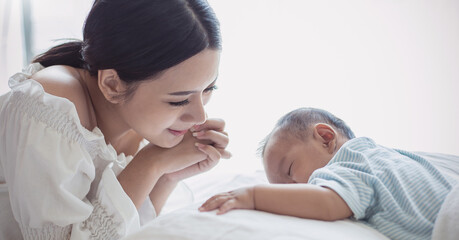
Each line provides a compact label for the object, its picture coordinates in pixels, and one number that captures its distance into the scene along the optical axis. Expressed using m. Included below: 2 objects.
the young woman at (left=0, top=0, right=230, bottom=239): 1.03
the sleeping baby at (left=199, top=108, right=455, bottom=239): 0.92
